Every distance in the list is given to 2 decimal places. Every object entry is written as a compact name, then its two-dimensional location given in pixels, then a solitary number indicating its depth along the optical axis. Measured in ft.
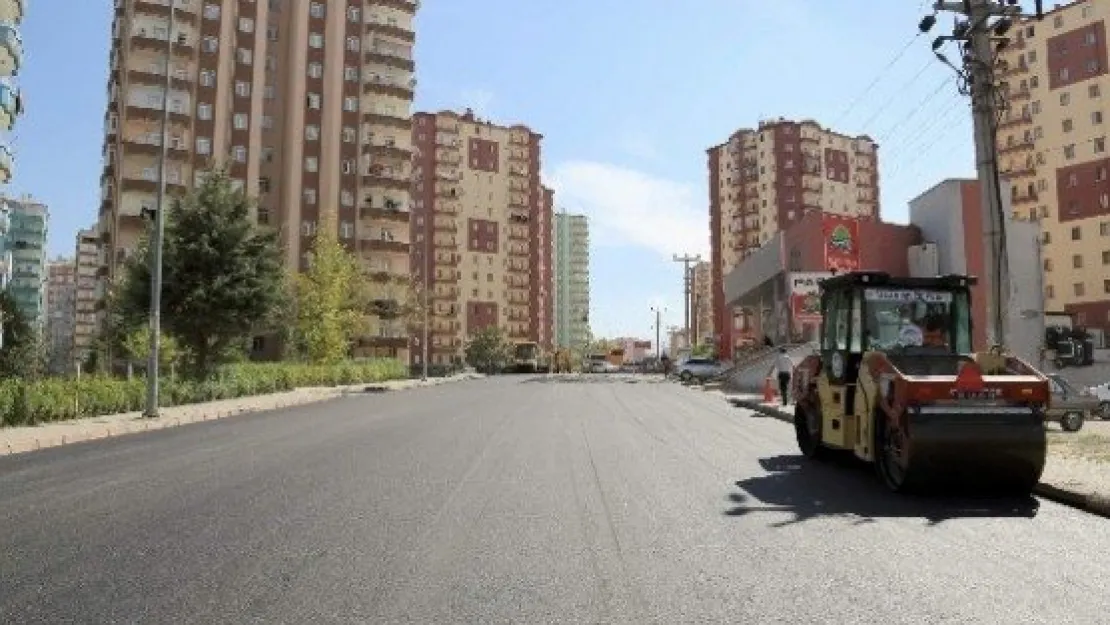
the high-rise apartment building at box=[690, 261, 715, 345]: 565.53
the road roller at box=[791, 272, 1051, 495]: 29.14
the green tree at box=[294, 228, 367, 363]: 168.14
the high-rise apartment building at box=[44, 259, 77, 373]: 237.12
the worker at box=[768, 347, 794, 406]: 86.22
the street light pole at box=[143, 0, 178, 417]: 67.31
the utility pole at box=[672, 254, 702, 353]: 262.67
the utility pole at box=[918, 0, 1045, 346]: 43.21
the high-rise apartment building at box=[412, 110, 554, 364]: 443.32
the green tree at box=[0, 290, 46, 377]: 134.62
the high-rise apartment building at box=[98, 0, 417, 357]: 236.43
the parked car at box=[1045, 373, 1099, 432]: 63.46
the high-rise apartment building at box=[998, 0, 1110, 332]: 234.58
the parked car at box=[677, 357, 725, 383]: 179.42
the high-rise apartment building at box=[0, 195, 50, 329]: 472.44
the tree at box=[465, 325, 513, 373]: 392.47
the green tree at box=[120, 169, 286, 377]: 94.17
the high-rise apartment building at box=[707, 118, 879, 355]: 413.39
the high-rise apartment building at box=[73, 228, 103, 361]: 578.08
